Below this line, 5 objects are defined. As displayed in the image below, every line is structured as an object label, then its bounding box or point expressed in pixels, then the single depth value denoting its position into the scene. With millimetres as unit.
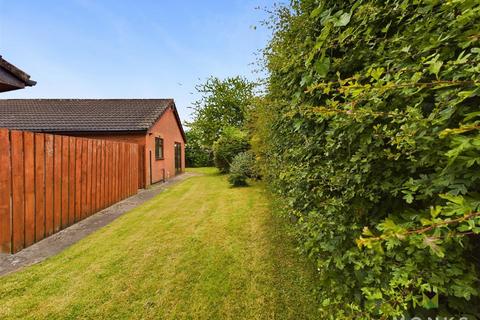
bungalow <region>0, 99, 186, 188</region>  12109
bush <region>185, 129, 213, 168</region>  29734
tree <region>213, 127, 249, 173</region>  16203
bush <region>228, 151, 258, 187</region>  11048
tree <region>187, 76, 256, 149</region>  29781
